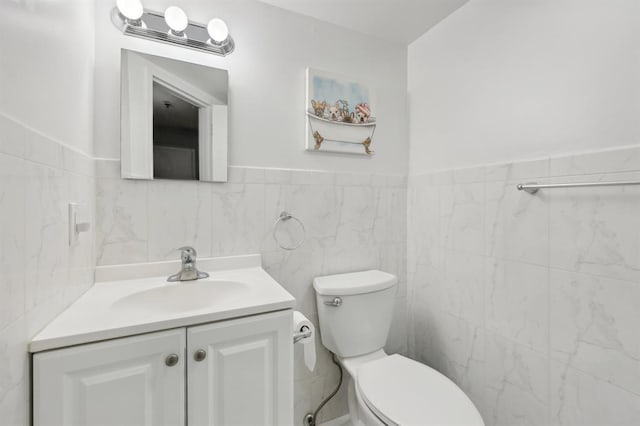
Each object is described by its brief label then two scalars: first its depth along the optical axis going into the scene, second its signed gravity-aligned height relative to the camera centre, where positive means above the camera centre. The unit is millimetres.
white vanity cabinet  712 -471
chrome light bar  1190 +756
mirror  1209 +389
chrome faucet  1198 -252
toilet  1034 -705
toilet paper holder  1031 -446
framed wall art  1550 +527
